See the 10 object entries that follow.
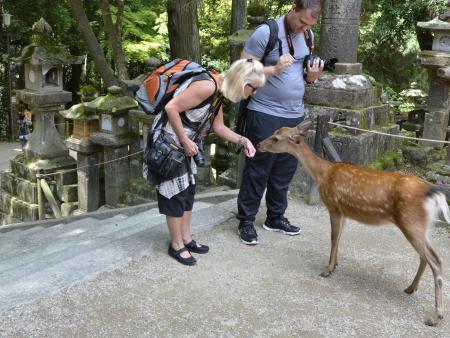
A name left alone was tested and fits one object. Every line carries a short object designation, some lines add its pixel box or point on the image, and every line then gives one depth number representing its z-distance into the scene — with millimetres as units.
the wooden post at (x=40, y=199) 8156
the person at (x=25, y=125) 16094
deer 3211
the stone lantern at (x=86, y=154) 7656
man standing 3924
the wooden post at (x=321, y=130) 4980
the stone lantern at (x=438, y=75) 8578
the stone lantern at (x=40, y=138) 8297
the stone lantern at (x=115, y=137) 7312
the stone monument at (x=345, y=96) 5254
